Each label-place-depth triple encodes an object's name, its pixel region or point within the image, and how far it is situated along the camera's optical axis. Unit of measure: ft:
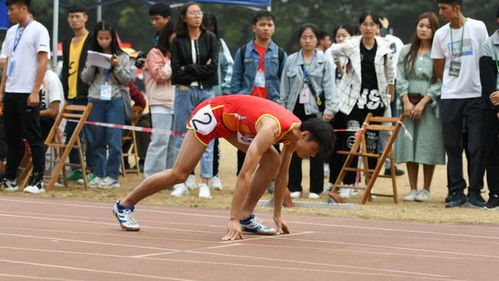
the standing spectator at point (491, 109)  44.60
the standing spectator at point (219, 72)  51.98
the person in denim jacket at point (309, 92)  48.99
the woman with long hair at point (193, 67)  47.85
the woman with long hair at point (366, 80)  49.55
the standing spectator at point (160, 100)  51.04
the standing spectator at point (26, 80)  48.60
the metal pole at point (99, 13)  74.16
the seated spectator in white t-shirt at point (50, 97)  52.44
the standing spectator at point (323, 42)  61.76
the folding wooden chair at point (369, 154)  46.96
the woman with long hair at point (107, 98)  51.70
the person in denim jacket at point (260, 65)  49.34
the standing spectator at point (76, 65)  53.16
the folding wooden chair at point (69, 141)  49.65
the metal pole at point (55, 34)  56.32
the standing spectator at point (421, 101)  48.08
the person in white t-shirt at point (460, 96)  45.39
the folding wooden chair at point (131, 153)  60.12
